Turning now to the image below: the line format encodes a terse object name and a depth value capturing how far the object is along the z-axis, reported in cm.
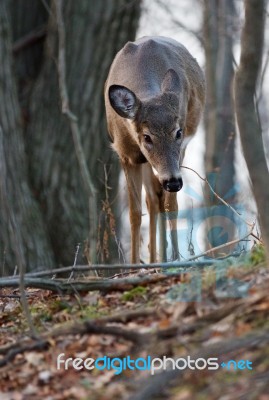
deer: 1773
